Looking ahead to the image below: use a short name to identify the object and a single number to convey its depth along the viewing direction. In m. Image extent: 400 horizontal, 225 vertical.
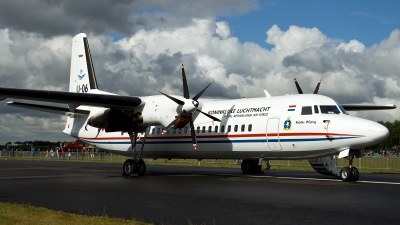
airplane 18.08
